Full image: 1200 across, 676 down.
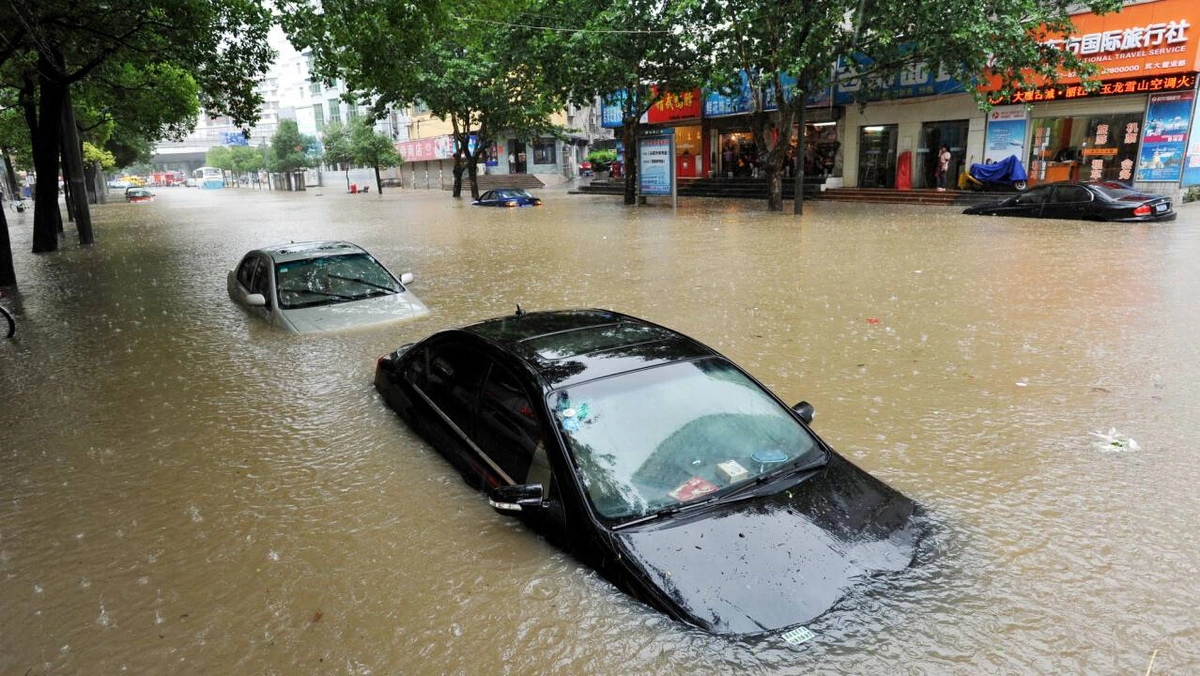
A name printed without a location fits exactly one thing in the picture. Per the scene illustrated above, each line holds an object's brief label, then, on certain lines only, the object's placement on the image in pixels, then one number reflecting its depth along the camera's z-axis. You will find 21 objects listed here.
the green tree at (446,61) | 12.73
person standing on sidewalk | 26.03
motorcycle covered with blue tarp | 23.64
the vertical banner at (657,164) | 27.09
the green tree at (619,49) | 23.69
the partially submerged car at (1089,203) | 17.05
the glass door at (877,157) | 28.48
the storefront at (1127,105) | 19.69
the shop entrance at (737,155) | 35.28
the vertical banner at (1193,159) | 20.12
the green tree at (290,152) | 69.31
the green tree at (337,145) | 60.82
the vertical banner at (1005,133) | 23.80
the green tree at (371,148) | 53.97
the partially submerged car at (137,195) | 55.25
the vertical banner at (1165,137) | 20.22
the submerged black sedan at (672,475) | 2.94
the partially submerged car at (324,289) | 8.20
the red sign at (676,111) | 35.45
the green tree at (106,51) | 12.50
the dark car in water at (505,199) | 33.00
